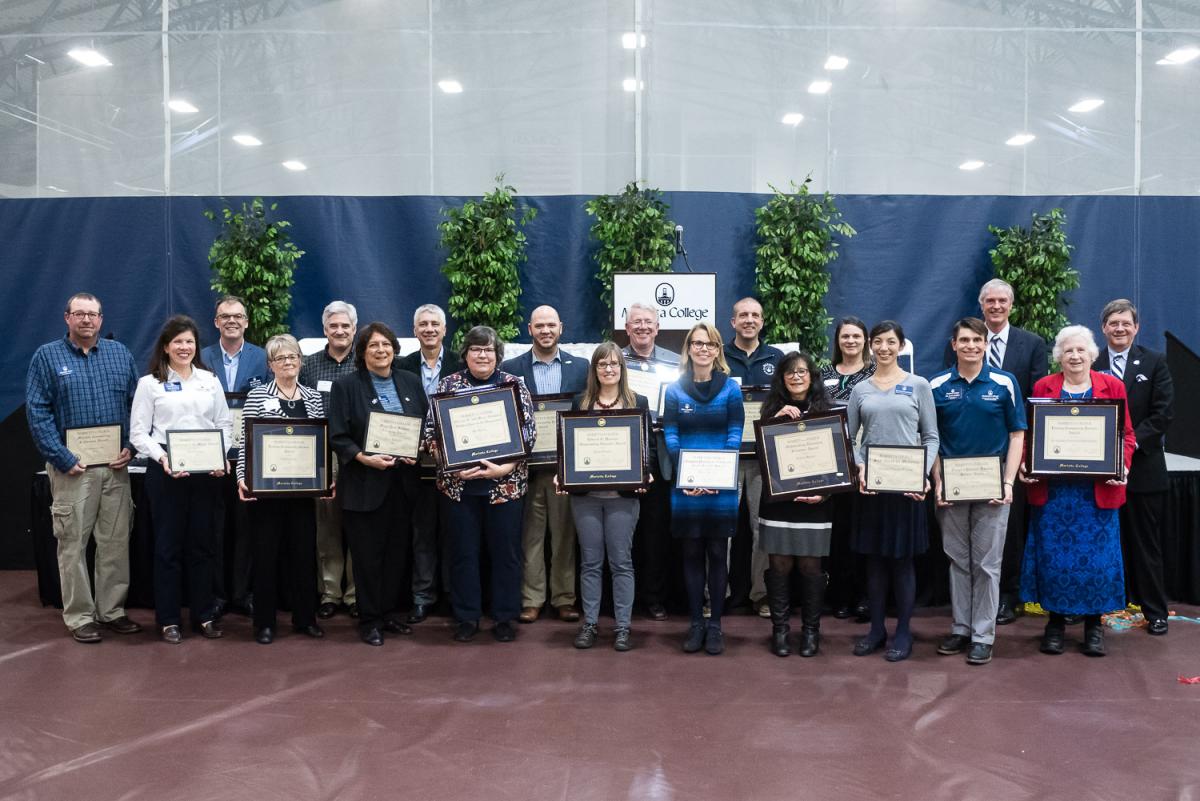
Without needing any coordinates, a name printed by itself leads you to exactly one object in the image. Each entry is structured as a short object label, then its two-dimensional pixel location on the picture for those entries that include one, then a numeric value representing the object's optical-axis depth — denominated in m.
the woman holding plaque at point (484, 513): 4.25
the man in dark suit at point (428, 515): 4.69
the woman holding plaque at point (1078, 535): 4.07
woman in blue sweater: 4.07
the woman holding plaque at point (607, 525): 4.19
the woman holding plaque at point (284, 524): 4.30
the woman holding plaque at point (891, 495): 3.96
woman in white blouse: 4.29
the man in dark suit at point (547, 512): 4.70
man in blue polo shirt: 3.97
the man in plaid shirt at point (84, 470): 4.37
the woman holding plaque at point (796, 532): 4.02
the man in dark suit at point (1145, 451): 4.44
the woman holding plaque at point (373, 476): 4.23
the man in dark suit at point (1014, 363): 4.78
